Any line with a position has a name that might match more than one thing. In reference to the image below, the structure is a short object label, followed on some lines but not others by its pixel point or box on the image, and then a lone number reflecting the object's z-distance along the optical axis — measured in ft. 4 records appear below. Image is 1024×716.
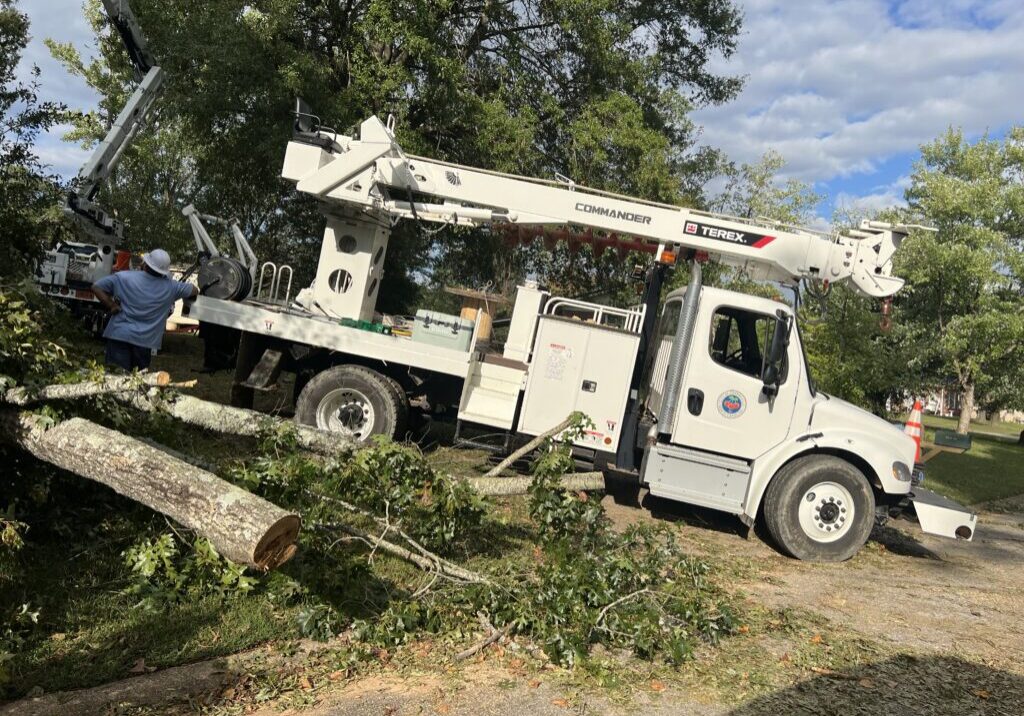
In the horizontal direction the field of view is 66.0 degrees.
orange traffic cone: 33.21
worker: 21.40
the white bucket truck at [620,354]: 24.20
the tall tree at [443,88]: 46.06
